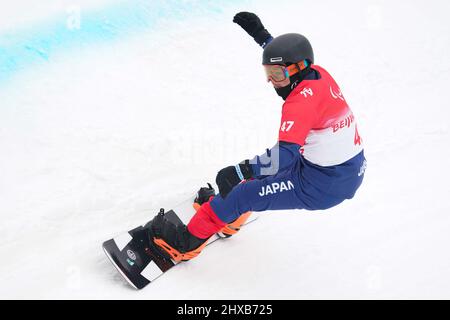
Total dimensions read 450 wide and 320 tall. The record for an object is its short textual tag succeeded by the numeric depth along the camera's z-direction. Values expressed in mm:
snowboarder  5129
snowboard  6117
